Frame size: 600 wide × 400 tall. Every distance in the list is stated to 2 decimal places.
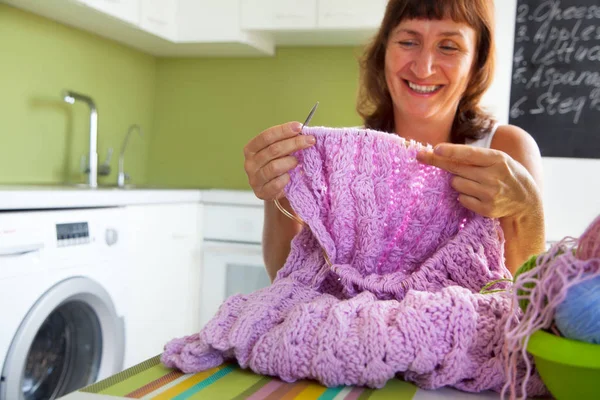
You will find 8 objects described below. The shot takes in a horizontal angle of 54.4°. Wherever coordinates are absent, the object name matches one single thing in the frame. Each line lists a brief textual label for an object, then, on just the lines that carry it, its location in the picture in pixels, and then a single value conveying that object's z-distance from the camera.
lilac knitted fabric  0.54
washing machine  1.48
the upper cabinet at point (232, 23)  2.37
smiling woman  0.74
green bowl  0.43
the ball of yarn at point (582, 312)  0.42
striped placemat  0.51
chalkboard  2.21
